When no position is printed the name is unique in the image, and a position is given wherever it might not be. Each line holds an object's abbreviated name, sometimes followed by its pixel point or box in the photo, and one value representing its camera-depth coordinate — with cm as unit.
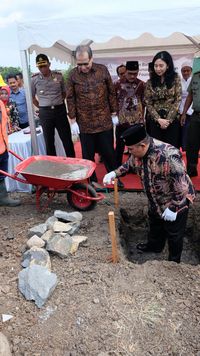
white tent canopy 361
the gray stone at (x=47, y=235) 323
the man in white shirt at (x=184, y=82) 610
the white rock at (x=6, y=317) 245
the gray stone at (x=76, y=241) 323
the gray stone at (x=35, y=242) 317
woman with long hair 396
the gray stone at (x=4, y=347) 209
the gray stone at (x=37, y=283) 255
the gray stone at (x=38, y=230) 336
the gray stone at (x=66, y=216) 363
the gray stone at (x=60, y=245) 311
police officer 486
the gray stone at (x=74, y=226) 345
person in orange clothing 405
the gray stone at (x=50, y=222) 340
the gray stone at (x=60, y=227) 334
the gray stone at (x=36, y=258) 292
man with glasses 420
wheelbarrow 376
